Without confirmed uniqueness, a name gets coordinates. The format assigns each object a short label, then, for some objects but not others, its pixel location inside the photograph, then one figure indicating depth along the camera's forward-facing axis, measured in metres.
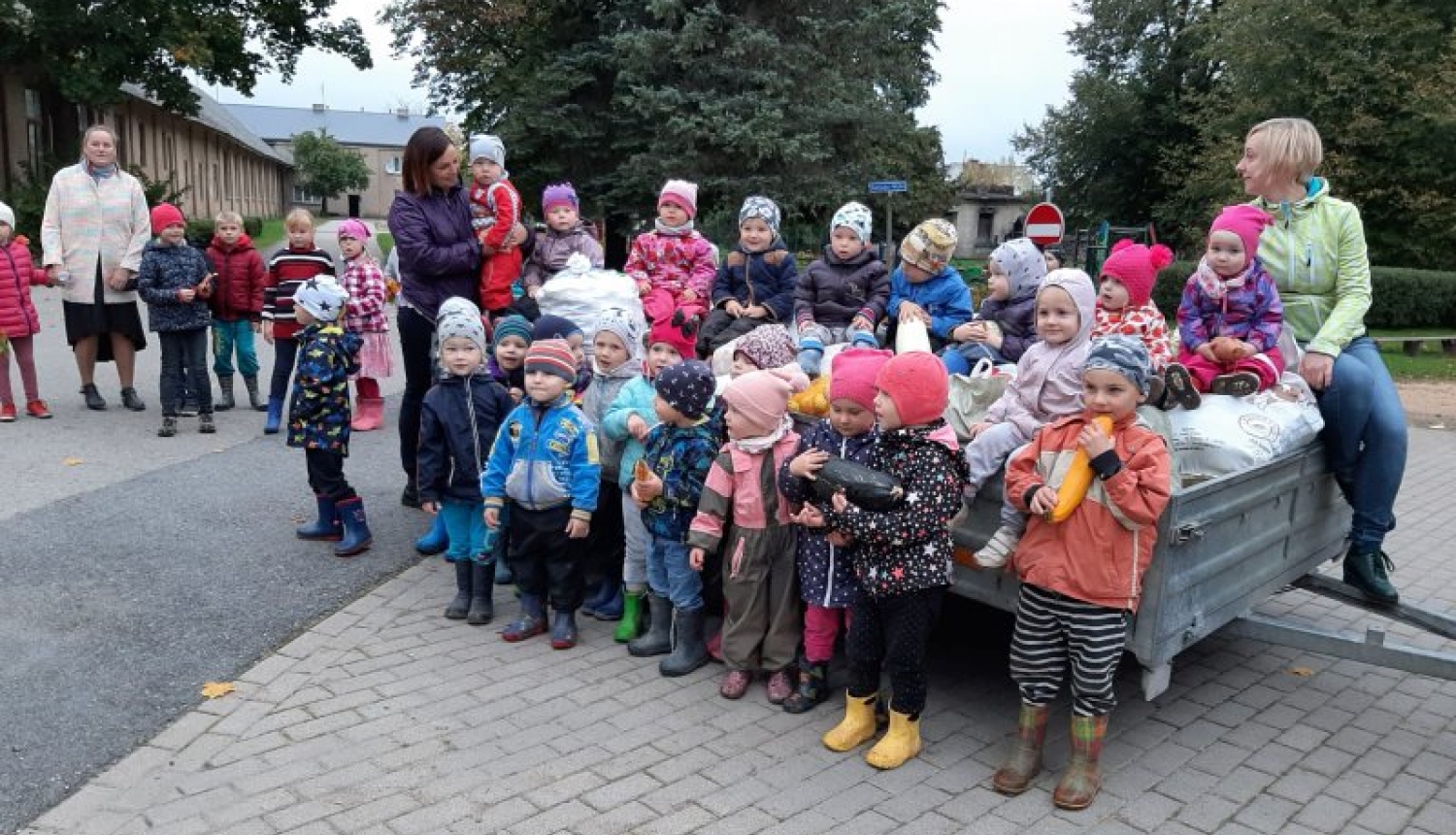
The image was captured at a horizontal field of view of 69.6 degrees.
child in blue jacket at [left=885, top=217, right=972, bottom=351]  5.50
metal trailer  3.46
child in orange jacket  3.34
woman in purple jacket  5.78
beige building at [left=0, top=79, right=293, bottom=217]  25.75
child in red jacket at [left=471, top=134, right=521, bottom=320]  6.06
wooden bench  18.23
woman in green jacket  4.23
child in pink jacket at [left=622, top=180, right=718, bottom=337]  6.45
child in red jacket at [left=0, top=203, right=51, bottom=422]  8.34
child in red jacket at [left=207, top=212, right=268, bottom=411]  8.99
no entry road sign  14.00
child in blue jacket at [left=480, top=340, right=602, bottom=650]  4.69
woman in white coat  8.37
